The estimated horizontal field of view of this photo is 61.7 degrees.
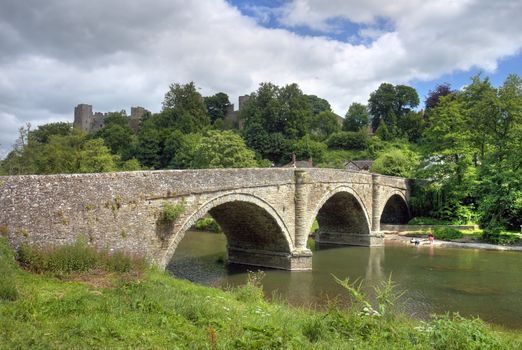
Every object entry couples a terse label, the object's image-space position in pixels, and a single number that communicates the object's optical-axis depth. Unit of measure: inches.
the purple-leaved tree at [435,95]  2425.3
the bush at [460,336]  277.6
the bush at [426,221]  1323.2
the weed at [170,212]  530.9
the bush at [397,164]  1614.2
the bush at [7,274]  275.1
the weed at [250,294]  445.1
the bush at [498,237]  1078.4
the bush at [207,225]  1349.4
